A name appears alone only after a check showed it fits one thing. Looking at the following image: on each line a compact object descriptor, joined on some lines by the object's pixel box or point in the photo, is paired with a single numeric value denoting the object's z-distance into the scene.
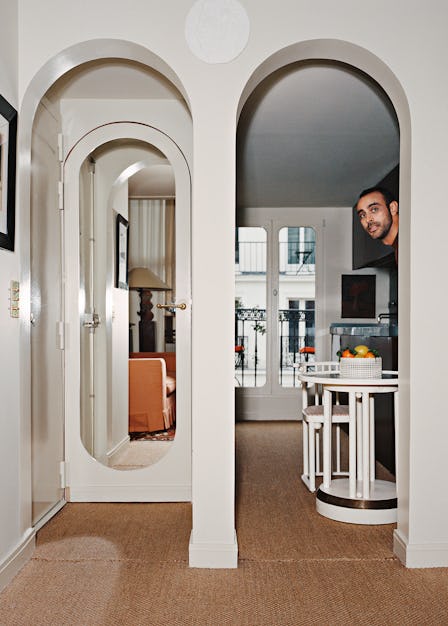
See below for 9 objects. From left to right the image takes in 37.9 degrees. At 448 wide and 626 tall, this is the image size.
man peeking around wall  4.43
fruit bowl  3.64
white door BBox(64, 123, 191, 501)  3.89
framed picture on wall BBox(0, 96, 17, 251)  2.65
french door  7.54
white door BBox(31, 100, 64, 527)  3.33
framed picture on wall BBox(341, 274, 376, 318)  7.55
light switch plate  2.76
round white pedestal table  3.51
